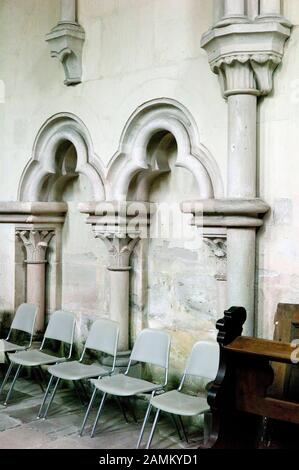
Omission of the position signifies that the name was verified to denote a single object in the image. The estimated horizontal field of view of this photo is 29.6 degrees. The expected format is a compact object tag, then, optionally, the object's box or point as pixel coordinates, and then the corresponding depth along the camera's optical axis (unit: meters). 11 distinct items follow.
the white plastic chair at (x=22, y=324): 4.96
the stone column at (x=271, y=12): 3.60
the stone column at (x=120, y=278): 4.71
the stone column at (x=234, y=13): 3.63
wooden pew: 2.57
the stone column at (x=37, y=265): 5.48
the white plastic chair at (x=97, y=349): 4.17
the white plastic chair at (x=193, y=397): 3.46
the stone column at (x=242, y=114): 3.61
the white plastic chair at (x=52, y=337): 4.52
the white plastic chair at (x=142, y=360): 3.79
